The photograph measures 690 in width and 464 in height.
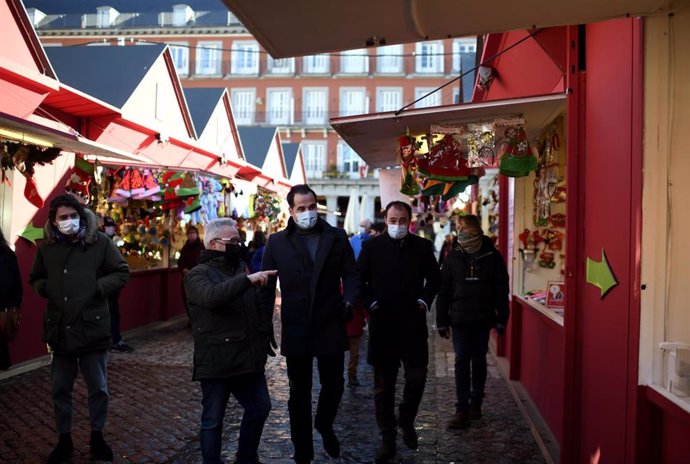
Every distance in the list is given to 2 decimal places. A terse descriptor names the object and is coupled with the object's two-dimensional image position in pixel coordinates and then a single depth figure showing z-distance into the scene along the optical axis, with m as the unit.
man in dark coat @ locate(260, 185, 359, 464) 4.66
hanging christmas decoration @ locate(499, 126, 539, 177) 6.09
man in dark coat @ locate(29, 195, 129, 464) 4.76
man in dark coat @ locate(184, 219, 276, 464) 4.14
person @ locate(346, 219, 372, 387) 8.01
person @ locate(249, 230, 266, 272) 12.63
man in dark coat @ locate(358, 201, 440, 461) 5.27
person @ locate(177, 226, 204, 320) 11.88
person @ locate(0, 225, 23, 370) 4.89
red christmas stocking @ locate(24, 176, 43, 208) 8.48
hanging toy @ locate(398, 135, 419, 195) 6.81
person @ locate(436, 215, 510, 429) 6.10
